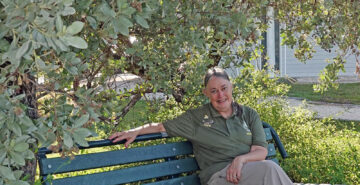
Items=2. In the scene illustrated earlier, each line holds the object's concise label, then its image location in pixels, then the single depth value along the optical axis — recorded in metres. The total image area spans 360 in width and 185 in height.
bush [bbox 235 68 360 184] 5.92
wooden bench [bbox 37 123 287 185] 3.55
